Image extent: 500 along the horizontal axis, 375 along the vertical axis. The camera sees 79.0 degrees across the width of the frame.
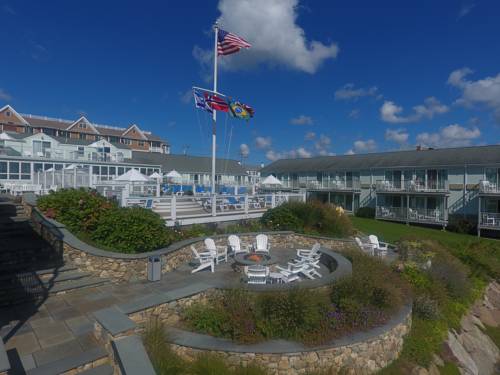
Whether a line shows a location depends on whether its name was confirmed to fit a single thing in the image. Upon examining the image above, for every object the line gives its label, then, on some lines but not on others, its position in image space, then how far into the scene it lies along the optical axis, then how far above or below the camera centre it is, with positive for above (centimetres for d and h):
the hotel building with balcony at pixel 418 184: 2762 -3
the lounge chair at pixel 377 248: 1351 -291
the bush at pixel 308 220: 1525 -189
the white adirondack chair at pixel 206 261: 955 -255
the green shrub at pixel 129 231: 924 -151
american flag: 1694 +787
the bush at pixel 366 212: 3466 -333
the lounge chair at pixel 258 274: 804 -241
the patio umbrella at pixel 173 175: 2469 +64
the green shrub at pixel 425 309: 856 -355
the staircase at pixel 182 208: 1363 -128
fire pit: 966 -254
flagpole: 1681 +377
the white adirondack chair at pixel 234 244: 1146 -231
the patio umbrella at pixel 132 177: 1731 +33
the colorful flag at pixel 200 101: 1633 +444
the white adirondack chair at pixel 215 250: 995 -241
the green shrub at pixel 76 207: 997 -86
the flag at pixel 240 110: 1734 +421
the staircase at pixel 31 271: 691 -228
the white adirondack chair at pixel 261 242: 1199 -234
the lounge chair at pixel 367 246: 1352 -285
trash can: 862 -245
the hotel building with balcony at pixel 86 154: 2497 +302
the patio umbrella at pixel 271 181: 2388 +16
